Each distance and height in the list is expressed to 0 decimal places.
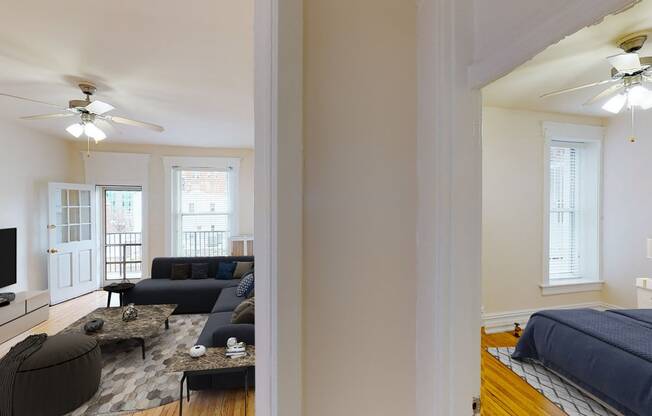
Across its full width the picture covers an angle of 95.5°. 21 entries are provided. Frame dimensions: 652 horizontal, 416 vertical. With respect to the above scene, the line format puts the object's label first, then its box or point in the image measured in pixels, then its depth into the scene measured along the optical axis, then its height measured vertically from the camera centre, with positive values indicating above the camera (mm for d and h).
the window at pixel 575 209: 3686 -47
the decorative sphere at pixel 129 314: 3116 -1156
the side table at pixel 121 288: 3771 -1065
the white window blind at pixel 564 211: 3768 -74
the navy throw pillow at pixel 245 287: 3647 -1013
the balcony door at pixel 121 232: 5414 -469
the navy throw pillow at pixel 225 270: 4551 -991
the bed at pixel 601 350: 1838 -1061
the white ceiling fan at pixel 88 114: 2627 +866
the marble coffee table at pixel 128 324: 2784 -1203
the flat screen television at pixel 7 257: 3527 -615
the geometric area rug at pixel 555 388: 2121 -1463
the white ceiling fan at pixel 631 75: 1920 +911
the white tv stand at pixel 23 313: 3152 -1232
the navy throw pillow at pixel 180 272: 4488 -1003
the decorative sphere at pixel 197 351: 2152 -1066
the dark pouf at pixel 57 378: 1956 -1195
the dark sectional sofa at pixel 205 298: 2340 -1153
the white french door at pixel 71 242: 4387 -563
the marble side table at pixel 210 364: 2012 -1103
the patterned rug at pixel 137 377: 2229 -1492
